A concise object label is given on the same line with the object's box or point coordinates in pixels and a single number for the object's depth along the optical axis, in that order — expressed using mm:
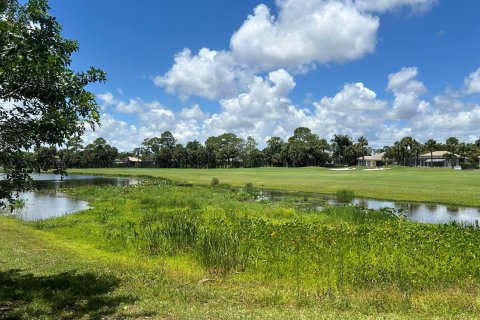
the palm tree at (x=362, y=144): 155850
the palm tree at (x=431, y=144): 152125
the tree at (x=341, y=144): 159125
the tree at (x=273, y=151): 153750
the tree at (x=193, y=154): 160625
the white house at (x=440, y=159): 138625
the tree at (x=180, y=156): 163812
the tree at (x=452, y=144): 146700
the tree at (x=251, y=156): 163250
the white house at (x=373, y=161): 162000
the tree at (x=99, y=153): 165250
